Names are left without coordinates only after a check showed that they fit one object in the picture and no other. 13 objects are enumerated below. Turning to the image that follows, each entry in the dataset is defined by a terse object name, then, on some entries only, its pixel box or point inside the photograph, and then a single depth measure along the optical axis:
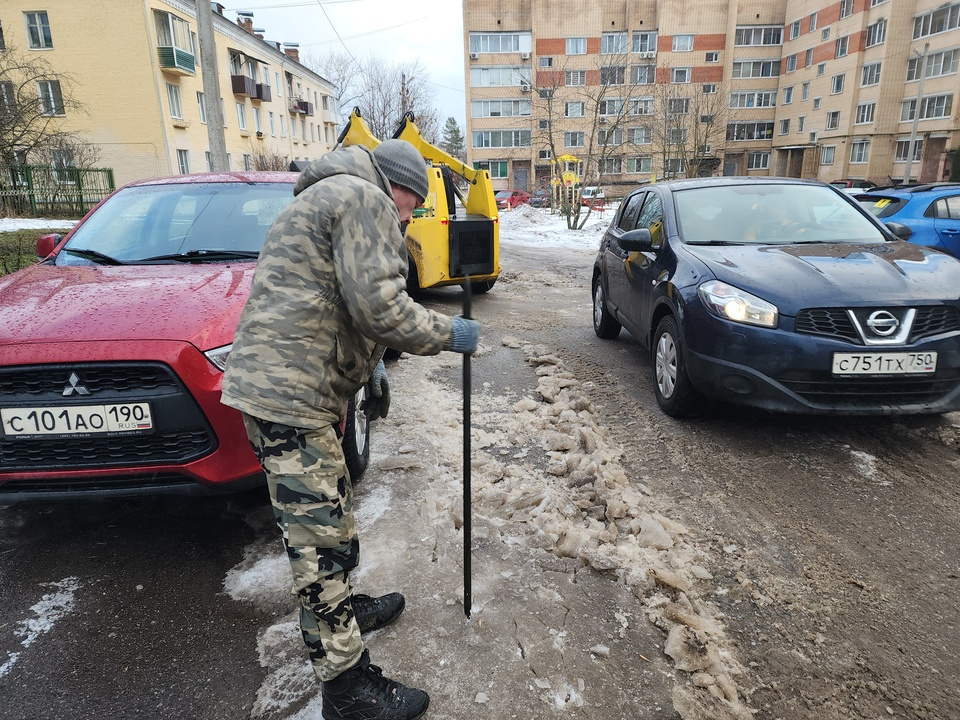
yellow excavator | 8.53
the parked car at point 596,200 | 34.08
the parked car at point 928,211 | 8.58
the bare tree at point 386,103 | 48.12
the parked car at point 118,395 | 2.55
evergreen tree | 90.73
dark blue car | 3.59
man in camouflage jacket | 1.79
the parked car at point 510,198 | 36.84
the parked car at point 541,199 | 40.15
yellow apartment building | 29.53
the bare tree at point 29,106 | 17.55
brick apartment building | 48.22
